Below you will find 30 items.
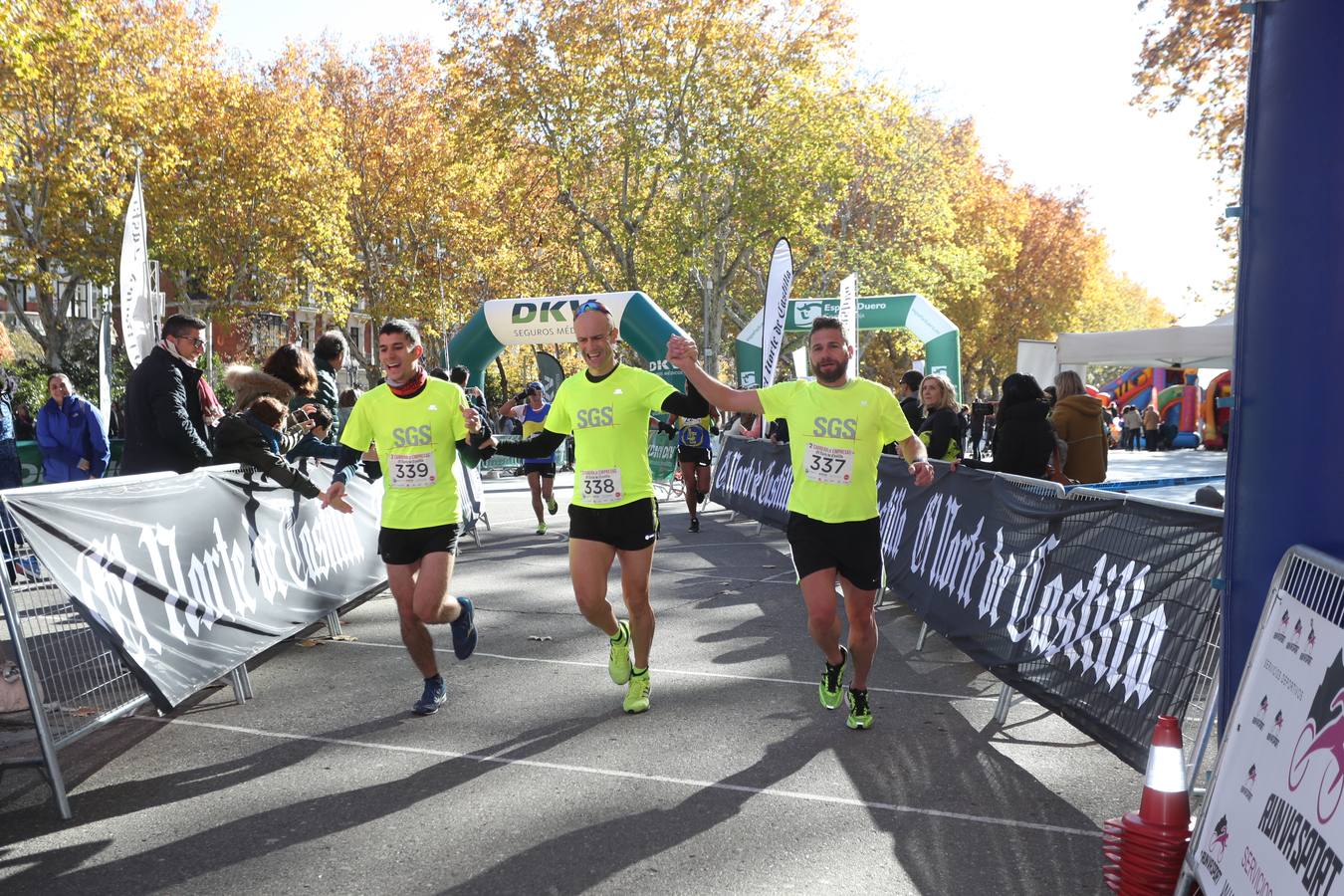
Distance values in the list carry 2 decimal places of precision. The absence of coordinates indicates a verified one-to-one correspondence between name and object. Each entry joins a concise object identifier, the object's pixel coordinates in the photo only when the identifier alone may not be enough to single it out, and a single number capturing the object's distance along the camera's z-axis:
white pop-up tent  18.73
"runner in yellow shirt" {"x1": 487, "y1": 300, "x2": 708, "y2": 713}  5.39
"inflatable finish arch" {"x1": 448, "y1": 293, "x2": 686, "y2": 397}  18.28
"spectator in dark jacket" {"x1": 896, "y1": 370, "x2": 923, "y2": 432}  11.13
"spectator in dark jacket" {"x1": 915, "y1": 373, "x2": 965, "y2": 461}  9.24
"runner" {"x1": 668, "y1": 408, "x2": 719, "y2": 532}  13.37
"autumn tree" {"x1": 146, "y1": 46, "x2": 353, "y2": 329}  29.31
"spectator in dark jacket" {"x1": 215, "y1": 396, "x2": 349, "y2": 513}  6.07
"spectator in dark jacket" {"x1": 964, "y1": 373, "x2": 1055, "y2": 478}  7.92
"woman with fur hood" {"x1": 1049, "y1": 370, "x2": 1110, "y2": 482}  8.51
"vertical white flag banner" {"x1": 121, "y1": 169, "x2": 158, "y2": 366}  8.64
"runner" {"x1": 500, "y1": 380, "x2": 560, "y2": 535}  13.19
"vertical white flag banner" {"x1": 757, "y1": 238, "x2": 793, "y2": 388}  13.02
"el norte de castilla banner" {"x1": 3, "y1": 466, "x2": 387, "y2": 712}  4.26
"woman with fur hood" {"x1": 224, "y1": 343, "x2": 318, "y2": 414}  6.71
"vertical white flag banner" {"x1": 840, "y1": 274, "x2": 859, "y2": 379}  14.36
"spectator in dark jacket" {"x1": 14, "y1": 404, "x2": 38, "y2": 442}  19.03
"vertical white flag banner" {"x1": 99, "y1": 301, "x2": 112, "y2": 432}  12.76
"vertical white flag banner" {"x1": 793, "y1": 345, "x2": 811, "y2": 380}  22.32
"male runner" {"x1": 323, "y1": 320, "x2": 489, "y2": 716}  5.40
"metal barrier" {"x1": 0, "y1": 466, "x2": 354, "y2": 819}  4.07
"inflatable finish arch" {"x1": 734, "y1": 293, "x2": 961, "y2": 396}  24.77
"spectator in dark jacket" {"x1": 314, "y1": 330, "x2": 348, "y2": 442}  8.32
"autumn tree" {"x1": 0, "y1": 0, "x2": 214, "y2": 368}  25.30
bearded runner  5.11
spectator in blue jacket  11.05
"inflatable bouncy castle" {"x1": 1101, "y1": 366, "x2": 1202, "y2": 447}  40.72
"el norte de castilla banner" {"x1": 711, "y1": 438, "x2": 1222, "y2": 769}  3.99
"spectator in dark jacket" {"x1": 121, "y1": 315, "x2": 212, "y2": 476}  6.61
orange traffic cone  2.60
